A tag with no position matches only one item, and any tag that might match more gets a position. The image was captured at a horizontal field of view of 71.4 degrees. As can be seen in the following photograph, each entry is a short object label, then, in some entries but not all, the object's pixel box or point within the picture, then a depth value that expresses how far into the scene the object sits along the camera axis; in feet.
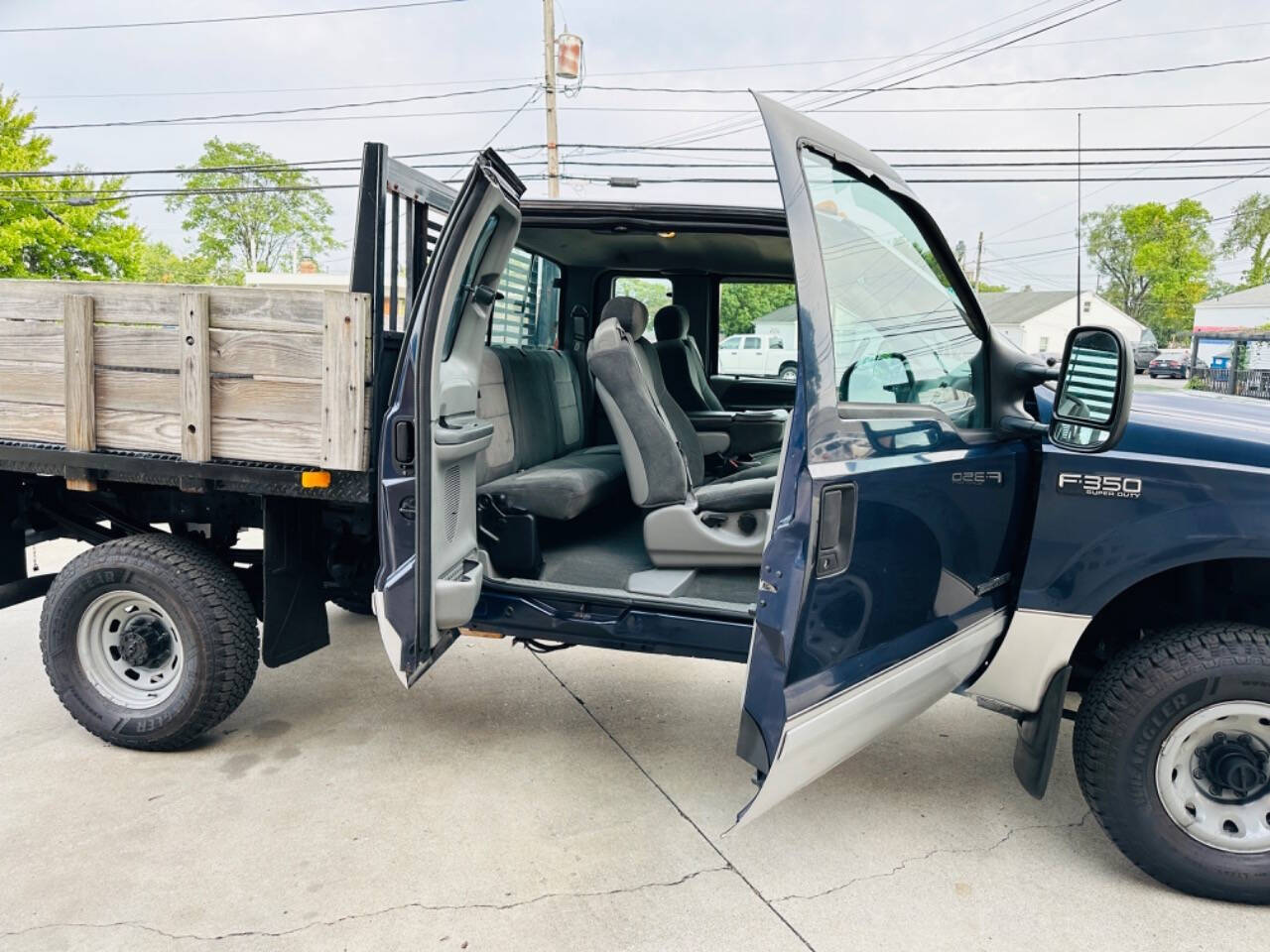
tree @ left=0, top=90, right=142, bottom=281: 61.72
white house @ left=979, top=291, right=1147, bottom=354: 133.15
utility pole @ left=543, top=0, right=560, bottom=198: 65.10
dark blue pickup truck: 7.41
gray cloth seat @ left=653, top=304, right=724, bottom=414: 17.31
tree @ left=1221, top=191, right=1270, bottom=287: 164.45
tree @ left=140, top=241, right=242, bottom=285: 137.47
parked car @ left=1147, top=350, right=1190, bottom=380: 97.86
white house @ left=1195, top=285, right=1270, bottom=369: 140.36
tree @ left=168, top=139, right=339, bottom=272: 168.25
